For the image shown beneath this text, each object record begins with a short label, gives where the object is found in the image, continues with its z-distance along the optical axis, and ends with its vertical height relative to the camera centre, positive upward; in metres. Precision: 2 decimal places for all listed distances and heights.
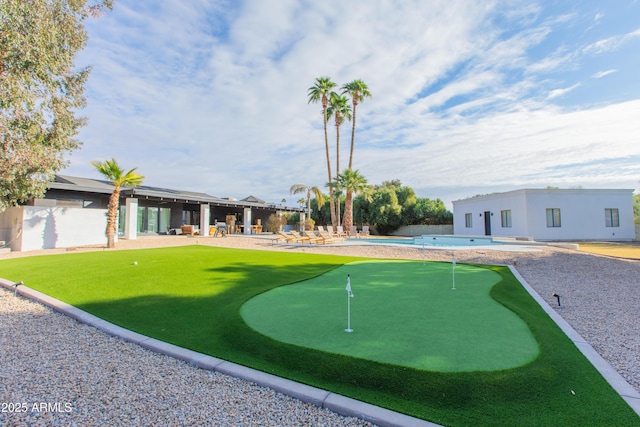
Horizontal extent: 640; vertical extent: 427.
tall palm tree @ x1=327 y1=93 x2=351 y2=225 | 29.95 +11.24
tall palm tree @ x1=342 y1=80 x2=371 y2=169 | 29.03 +12.49
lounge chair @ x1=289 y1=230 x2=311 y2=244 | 18.79 -0.69
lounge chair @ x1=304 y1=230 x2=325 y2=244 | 18.73 -0.65
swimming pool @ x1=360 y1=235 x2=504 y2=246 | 19.50 -1.07
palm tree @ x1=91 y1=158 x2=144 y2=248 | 15.52 +2.52
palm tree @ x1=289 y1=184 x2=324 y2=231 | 33.09 +3.89
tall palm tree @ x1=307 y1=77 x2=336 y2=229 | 30.00 +12.92
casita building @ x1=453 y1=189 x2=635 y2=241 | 22.31 +0.73
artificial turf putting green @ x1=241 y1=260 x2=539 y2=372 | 3.17 -1.32
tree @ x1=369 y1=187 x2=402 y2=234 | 34.06 +1.79
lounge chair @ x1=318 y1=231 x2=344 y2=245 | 18.76 -0.71
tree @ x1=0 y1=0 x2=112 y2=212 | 8.34 +4.62
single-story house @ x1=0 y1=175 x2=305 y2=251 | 14.91 +0.80
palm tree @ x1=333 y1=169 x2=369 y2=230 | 27.83 +3.78
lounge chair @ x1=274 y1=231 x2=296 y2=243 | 19.23 -0.71
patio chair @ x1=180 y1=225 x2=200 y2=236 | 24.44 -0.19
